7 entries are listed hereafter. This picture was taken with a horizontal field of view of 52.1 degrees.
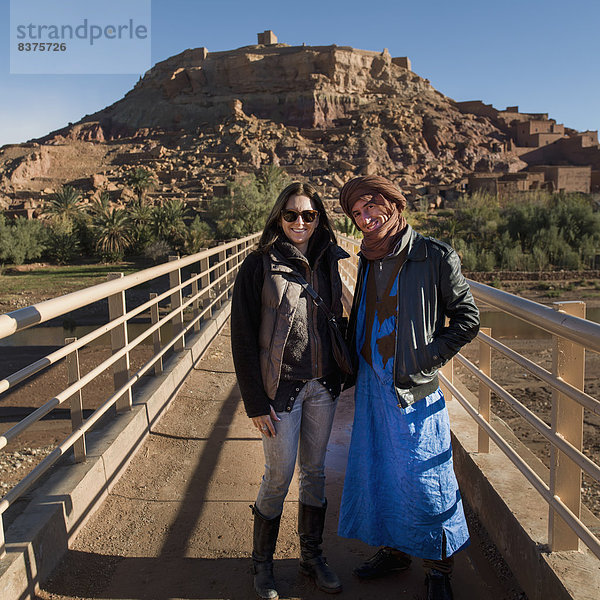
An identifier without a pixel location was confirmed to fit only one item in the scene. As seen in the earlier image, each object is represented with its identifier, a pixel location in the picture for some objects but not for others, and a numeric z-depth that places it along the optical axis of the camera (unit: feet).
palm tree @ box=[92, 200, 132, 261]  108.99
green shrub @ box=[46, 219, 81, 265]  110.22
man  7.96
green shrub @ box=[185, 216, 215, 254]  108.37
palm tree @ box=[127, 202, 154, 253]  111.86
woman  8.31
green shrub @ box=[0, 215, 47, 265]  104.37
